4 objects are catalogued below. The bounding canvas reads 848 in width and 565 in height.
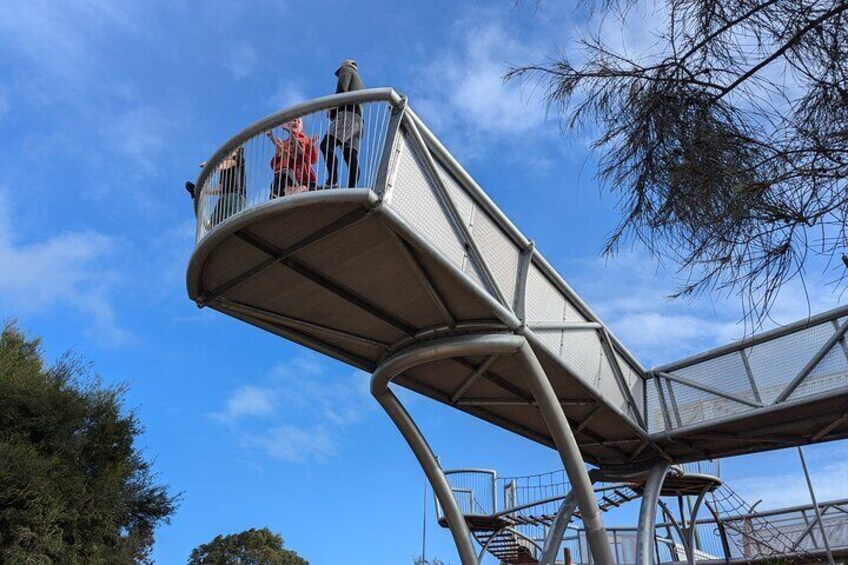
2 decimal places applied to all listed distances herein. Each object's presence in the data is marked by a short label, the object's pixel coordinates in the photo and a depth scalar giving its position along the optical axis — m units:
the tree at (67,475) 17.02
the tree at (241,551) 54.94
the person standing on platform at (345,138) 10.48
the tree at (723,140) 5.57
